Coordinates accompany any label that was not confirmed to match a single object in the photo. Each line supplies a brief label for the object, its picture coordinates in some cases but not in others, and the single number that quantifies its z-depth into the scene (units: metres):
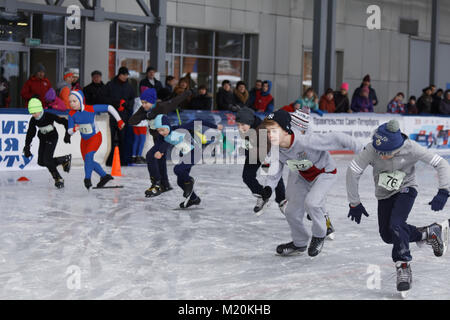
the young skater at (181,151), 8.92
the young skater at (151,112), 9.41
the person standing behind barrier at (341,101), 17.42
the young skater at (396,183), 5.01
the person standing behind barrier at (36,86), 13.96
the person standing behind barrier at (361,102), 17.88
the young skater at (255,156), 7.63
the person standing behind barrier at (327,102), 17.28
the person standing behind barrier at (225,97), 16.00
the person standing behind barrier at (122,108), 13.67
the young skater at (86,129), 10.21
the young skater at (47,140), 10.60
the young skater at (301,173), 5.69
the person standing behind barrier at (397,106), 19.16
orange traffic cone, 12.16
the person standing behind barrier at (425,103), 19.92
